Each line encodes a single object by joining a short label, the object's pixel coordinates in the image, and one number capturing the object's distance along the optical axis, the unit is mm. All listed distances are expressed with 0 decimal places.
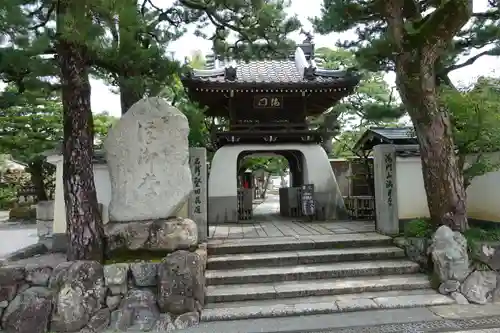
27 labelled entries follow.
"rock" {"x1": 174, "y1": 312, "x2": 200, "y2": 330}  4676
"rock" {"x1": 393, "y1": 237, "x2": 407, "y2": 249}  6491
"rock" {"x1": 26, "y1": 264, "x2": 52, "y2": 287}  4961
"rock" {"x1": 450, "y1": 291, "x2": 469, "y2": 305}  5259
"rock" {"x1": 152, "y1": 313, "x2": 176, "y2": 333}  4605
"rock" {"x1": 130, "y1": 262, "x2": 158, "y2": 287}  4973
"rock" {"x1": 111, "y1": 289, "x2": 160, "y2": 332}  4668
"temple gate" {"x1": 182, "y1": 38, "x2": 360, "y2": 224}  11430
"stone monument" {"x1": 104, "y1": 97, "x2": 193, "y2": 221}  5598
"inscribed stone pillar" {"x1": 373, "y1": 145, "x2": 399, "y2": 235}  7227
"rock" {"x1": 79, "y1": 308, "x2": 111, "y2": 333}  4590
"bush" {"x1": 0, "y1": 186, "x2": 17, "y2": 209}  24277
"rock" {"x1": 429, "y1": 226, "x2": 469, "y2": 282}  5535
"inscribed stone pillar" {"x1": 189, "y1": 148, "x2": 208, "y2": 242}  7031
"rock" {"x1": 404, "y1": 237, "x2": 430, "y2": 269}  5988
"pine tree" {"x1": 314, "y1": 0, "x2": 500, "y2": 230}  5820
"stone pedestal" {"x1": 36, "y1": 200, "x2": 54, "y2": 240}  7320
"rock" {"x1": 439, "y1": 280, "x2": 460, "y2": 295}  5441
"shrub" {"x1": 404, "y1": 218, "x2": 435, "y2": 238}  6254
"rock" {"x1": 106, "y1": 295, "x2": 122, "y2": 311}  4859
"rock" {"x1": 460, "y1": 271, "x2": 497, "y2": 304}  5328
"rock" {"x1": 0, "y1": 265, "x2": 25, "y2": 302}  4820
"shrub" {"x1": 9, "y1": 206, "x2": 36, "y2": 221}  18359
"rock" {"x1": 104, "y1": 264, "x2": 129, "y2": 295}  4863
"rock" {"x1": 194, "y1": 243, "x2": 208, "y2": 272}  5559
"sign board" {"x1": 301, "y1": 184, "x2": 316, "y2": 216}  11125
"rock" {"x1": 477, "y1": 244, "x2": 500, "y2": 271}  5633
